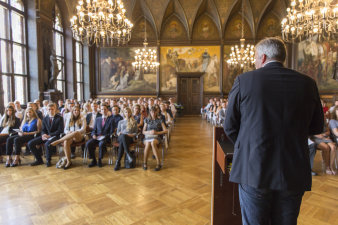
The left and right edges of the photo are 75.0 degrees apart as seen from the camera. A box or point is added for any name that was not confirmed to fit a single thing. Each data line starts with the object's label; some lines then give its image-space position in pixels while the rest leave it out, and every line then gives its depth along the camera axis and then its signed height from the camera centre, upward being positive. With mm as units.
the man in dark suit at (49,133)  5220 -850
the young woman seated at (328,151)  4797 -1157
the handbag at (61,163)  5109 -1503
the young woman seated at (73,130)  5160 -778
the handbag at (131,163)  5125 -1524
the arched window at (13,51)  8727 +2004
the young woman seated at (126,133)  5109 -827
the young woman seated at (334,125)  4742 -593
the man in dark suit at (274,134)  1295 -213
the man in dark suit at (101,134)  5266 -878
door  17297 +339
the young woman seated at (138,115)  6150 -511
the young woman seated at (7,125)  5486 -663
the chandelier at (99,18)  6934 +2635
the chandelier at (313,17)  6733 +2703
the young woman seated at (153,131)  5109 -789
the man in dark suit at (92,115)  6376 -500
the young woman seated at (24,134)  5242 -872
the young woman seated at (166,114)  6895 -502
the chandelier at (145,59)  13727 +2500
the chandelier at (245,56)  12336 +2397
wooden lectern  2438 -1101
